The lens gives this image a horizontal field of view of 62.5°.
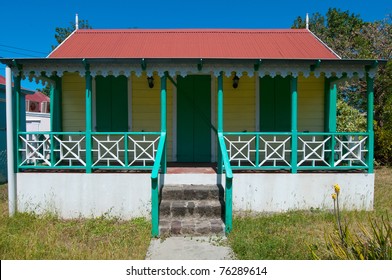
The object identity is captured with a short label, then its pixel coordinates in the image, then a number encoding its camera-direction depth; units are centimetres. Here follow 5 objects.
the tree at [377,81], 1273
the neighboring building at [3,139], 1105
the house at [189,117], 674
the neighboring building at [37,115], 2148
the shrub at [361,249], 337
